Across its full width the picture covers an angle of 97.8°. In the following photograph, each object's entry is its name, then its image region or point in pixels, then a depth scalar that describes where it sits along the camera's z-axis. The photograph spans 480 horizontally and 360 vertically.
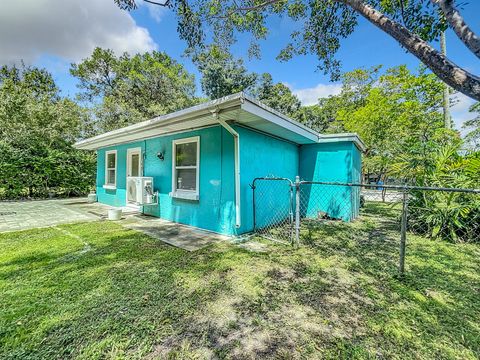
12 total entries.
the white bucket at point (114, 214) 6.02
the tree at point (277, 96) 21.72
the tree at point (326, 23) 2.34
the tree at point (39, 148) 9.88
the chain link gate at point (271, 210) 4.94
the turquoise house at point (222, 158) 4.44
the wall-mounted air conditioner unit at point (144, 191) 6.12
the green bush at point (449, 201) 4.53
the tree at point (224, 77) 18.77
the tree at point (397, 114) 9.66
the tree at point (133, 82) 18.30
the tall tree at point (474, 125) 14.10
